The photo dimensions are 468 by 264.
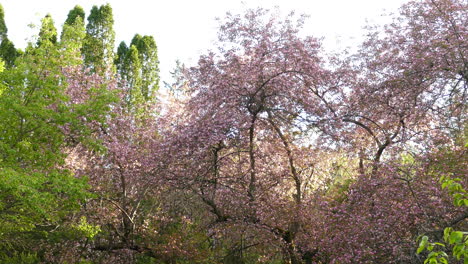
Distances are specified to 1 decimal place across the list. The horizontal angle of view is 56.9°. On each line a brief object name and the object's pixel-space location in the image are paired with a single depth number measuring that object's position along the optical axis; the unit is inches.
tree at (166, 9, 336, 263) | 385.7
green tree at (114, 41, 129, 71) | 971.3
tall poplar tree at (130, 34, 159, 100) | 985.5
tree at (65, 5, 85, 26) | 962.7
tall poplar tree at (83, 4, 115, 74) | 907.4
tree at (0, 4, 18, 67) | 1003.9
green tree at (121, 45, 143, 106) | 946.7
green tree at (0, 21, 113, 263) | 339.2
